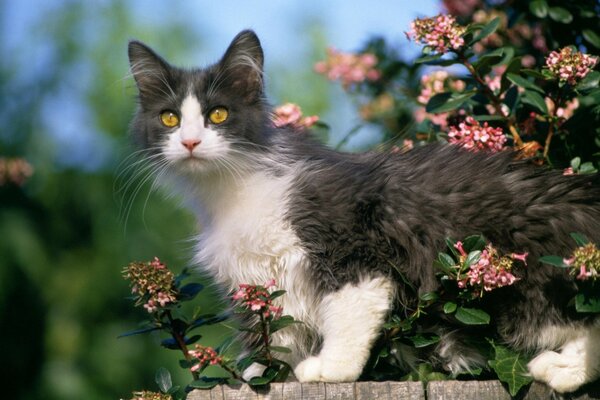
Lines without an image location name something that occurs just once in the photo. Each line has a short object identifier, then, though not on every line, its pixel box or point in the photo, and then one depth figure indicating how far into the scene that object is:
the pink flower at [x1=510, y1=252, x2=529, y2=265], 4.83
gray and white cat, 5.00
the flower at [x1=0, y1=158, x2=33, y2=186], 12.03
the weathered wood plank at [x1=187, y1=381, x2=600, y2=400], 4.66
